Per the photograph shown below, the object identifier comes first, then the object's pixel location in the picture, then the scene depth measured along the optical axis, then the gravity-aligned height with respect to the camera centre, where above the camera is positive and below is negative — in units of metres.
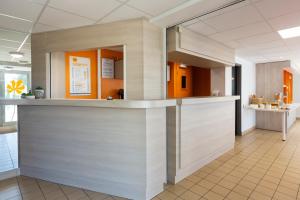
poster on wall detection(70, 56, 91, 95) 3.98 +0.51
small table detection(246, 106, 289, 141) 5.32 -0.54
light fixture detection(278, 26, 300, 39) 3.28 +1.26
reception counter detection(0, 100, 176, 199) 2.39 -0.69
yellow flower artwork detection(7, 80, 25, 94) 7.76 +0.50
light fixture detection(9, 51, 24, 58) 5.18 +1.32
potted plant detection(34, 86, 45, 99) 3.04 +0.10
